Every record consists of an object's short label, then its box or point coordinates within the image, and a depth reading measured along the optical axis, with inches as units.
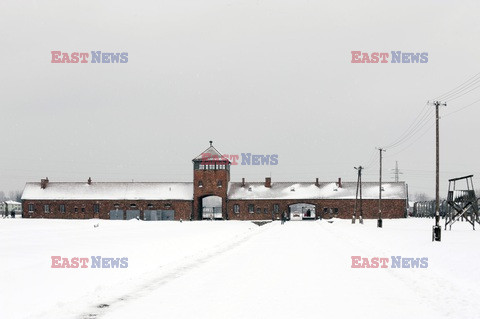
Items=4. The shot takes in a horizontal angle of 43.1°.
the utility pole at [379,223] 2014.5
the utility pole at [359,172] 2741.1
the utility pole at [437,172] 1145.4
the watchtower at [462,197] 1641.6
